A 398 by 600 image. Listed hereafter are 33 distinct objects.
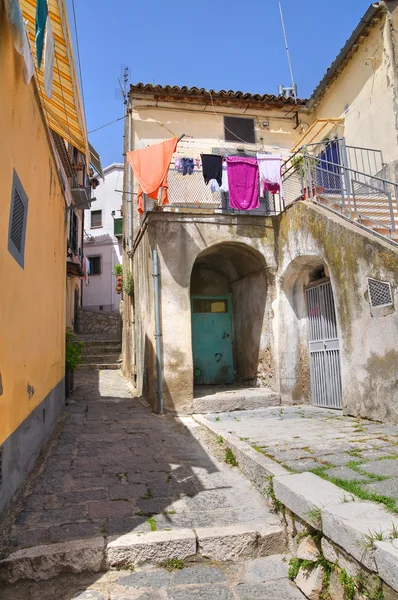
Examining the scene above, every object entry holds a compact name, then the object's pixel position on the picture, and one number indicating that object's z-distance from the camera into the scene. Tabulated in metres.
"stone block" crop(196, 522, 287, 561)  3.33
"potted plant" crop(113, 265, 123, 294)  24.45
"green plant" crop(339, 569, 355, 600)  2.59
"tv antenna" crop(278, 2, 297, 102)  16.77
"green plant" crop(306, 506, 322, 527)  2.98
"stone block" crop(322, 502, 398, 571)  2.50
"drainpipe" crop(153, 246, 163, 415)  8.24
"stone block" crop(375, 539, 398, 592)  2.22
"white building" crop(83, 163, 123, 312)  28.77
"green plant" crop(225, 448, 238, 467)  5.24
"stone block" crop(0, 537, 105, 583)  2.96
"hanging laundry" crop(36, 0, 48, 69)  3.78
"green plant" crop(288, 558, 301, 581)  3.06
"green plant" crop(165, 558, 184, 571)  3.20
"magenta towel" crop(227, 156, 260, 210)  9.25
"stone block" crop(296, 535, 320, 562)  3.04
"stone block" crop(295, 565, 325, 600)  2.81
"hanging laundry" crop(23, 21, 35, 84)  3.69
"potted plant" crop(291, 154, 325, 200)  8.54
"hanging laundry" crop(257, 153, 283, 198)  9.52
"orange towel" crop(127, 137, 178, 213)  9.02
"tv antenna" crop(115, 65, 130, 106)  13.67
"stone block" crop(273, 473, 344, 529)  3.09
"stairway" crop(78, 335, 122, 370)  16.05
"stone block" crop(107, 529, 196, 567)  3.16
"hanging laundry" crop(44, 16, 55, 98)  4.29
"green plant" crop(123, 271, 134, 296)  13.45
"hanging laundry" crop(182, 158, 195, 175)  9.91
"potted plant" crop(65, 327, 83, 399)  9.41
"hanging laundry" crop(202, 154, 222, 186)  9.41
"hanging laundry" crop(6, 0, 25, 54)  3.30
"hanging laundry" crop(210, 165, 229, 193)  9.83
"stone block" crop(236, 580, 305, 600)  2.82
